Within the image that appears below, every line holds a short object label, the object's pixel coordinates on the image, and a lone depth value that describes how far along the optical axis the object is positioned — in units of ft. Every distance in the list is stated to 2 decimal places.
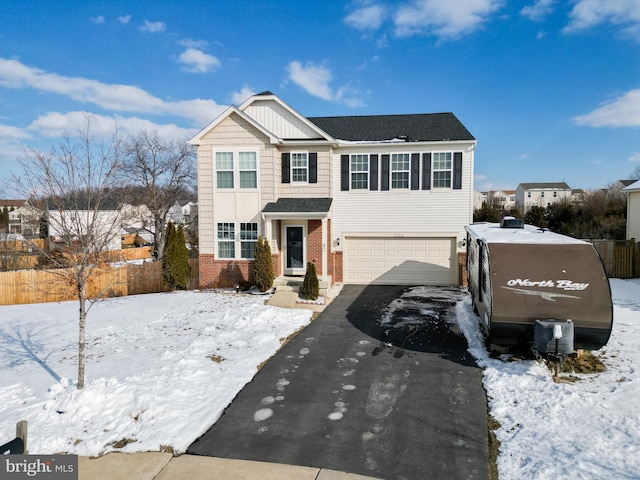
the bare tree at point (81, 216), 23.04
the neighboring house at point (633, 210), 64.49
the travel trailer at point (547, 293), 24.22
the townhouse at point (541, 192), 248.52
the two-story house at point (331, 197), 52.95
